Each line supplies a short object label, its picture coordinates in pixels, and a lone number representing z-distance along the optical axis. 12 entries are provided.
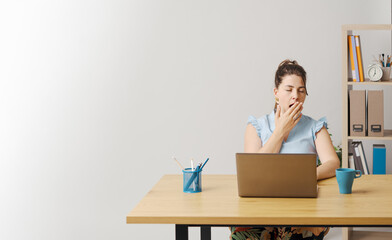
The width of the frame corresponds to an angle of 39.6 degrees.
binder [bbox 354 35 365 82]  3.72
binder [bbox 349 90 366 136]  3.72
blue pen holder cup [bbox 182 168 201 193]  2.22
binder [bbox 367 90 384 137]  3.69
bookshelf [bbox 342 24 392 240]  3.66
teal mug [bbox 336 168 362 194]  2.13
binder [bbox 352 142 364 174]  3.80
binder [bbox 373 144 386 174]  3.76
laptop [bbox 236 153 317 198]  2.03
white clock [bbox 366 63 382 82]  3.72
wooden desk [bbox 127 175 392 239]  1.82
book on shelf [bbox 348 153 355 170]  3.83
